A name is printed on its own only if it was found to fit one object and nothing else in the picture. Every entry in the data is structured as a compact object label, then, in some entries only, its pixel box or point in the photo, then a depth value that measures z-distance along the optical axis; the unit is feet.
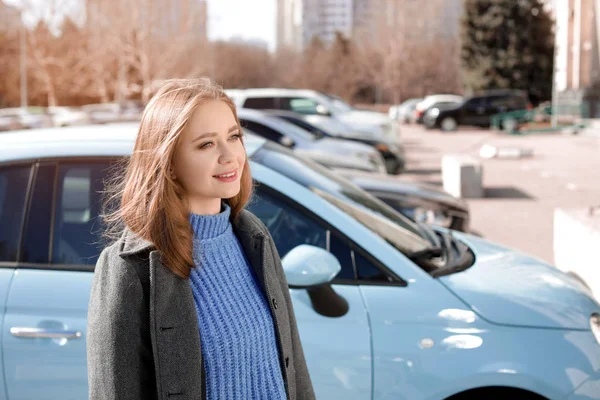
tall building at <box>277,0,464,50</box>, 230.89
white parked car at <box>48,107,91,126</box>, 77.56
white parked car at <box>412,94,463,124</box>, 136.56
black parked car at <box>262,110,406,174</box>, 50.70
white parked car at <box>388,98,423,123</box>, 163.57
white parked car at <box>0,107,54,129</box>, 99.24
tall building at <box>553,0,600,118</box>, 126.31
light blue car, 9.80
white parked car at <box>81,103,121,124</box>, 84.19
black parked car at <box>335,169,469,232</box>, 25.44
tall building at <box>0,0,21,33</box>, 197.59
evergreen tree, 156.25
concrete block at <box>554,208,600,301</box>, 14.96
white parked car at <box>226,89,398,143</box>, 56.03
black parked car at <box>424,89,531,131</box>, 118.32
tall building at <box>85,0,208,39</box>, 131.58
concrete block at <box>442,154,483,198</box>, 45.42
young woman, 5.78
